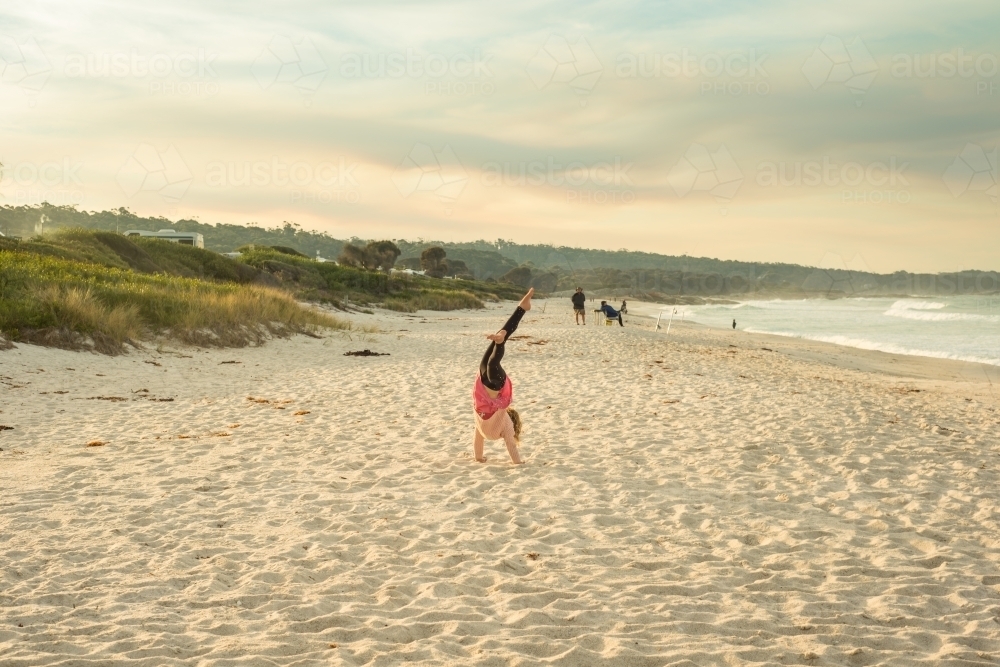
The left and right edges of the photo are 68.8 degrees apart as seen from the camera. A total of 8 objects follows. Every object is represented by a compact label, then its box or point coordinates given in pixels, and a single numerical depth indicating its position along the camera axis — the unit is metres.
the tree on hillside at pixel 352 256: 84.62
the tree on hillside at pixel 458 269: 120.64
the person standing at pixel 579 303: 34.91
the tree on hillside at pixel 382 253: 86.12
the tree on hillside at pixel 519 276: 131.88
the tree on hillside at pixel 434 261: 101.25
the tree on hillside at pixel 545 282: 143.88
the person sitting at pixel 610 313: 32.06
